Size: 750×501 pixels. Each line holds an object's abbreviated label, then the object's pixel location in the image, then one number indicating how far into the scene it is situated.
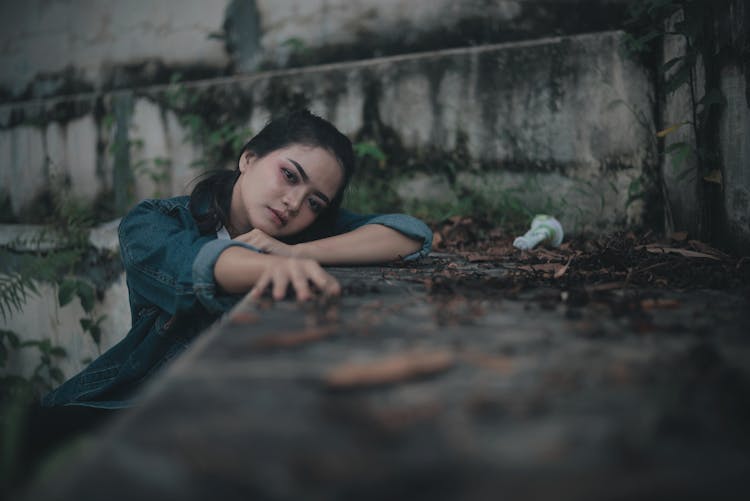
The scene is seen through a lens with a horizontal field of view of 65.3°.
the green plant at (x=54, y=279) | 3.48
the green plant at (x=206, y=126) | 4.18
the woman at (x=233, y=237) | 1.69
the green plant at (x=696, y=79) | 2.37
